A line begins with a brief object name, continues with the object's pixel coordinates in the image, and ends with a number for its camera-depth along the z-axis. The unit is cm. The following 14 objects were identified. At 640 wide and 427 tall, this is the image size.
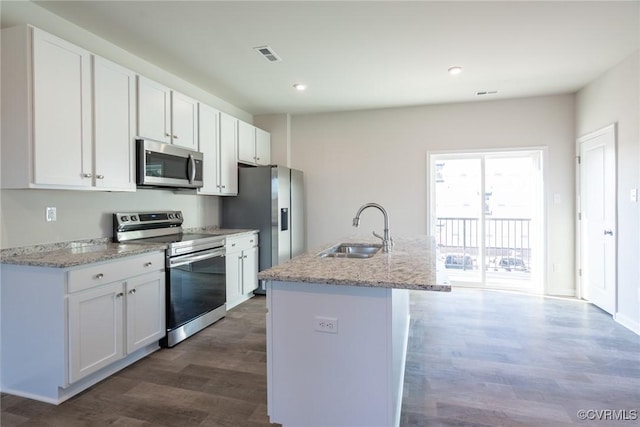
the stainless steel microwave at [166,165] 290
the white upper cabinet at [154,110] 293
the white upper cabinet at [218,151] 379
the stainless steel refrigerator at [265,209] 433
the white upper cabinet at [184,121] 332
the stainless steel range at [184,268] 289
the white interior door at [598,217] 359
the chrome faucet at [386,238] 236
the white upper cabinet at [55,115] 211
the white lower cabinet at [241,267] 381
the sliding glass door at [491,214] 474
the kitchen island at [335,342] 154
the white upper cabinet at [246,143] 448
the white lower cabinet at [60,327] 207
